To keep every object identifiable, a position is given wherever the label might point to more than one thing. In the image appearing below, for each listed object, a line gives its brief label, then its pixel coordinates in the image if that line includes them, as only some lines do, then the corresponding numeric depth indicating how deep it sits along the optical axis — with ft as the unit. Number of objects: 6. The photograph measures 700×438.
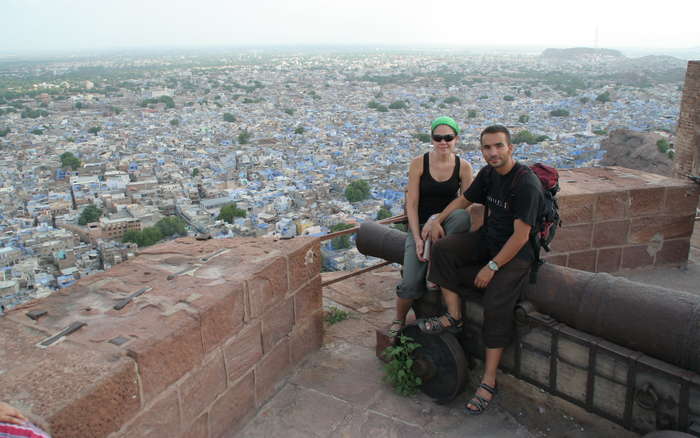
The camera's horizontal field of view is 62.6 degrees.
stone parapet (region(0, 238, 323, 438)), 5.28
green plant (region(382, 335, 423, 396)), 8.11
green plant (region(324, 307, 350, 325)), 10.90
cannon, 5.99
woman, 8.41
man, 7.07
